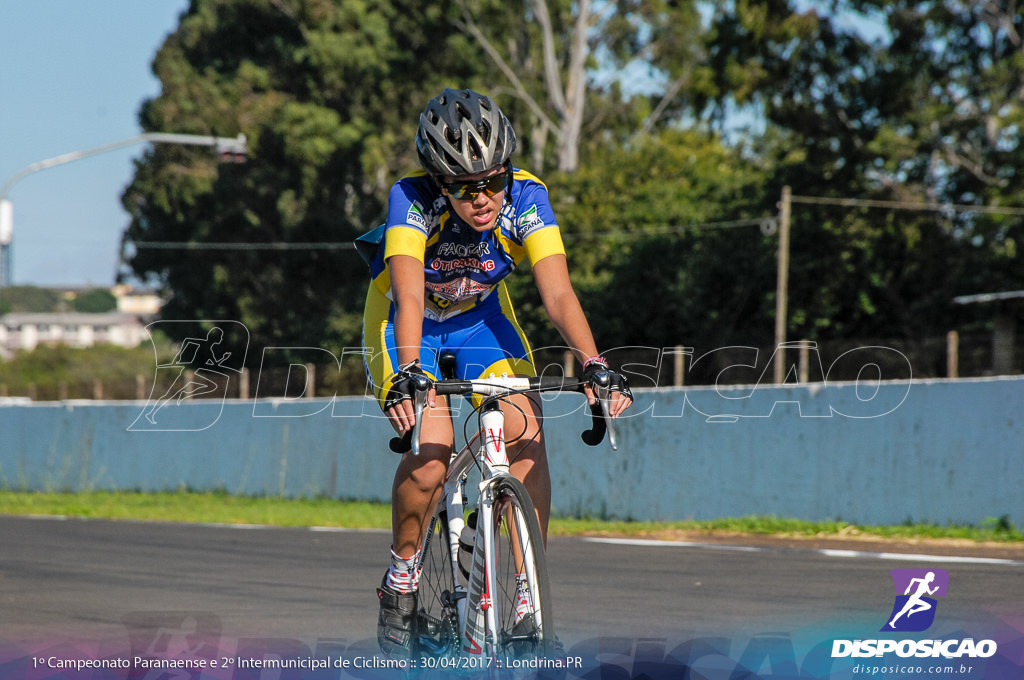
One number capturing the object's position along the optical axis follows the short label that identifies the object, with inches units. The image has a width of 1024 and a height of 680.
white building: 7066.9
